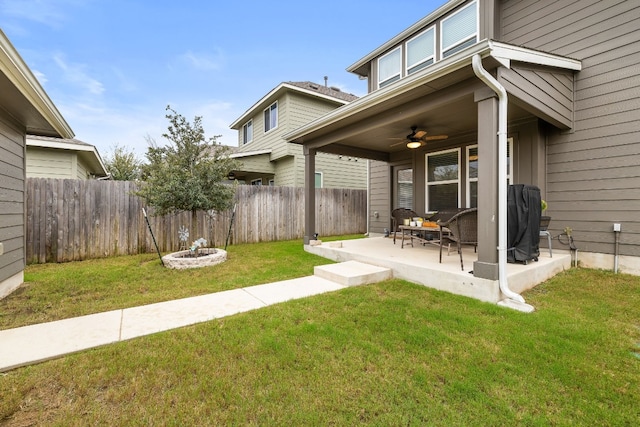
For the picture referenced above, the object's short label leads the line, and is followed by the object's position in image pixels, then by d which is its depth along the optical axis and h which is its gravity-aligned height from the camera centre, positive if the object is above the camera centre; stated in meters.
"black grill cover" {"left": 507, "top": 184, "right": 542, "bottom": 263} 4.12 -0.19
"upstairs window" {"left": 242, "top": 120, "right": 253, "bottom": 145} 13.81 +3.97
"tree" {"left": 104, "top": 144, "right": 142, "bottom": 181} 18.28 +3.16
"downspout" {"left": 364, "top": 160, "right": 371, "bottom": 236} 9.10 +0.71
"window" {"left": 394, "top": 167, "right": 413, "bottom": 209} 7.94 +0.68
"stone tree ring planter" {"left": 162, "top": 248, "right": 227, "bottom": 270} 5.06 -0.91
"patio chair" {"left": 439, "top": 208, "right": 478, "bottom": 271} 4.05 -0.24
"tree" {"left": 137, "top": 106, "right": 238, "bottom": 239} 5.35 +0.77
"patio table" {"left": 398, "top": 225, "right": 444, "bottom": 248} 5.08 -0.32
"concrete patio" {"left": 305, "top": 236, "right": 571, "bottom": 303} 3.46 -0.82
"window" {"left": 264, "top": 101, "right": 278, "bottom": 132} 11.64 +3.99
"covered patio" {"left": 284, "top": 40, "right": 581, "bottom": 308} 3.31 +1.51
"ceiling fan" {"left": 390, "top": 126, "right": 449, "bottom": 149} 5.60 +1.49
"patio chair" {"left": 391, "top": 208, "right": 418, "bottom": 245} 6.46 -0.10
